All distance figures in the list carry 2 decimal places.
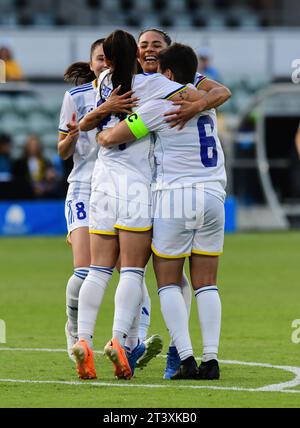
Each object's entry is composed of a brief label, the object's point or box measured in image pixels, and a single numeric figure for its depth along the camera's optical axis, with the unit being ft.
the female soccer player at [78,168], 54.49
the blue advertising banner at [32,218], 140.05
